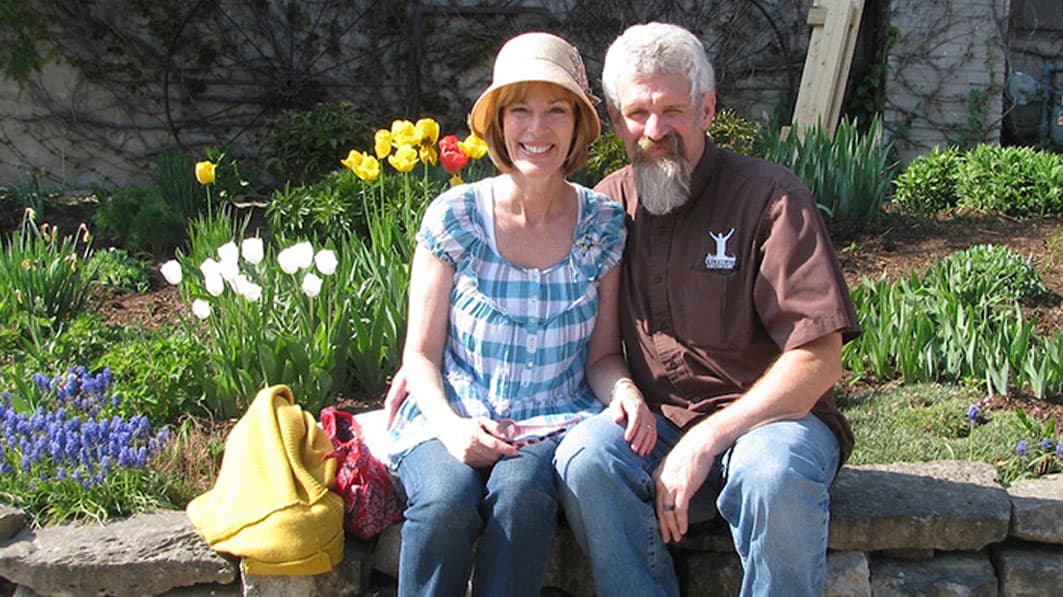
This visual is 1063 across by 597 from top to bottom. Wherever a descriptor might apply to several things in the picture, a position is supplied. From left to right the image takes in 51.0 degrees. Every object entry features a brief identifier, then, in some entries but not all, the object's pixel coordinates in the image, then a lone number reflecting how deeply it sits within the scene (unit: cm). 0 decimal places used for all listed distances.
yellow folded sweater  223
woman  232
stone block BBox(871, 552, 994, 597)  251
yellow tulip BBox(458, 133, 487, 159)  370
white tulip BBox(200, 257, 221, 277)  285
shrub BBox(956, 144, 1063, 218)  527
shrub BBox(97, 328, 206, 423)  293
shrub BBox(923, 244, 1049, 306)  376
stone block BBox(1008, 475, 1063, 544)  251
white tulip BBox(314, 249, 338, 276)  292
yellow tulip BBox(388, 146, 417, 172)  355
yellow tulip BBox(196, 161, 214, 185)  381
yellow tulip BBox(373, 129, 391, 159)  366
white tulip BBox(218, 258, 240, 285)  284
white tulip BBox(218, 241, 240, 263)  285
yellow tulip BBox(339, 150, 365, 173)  362
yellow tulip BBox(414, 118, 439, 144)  365
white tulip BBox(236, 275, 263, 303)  285
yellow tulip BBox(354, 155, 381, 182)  364
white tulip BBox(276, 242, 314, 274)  289
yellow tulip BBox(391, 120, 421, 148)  364
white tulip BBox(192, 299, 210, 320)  288
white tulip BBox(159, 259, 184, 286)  292
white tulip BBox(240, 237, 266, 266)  289
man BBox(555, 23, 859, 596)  212
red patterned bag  233
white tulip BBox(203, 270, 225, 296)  286
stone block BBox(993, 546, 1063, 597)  254
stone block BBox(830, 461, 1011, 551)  245
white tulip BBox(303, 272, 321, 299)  288
